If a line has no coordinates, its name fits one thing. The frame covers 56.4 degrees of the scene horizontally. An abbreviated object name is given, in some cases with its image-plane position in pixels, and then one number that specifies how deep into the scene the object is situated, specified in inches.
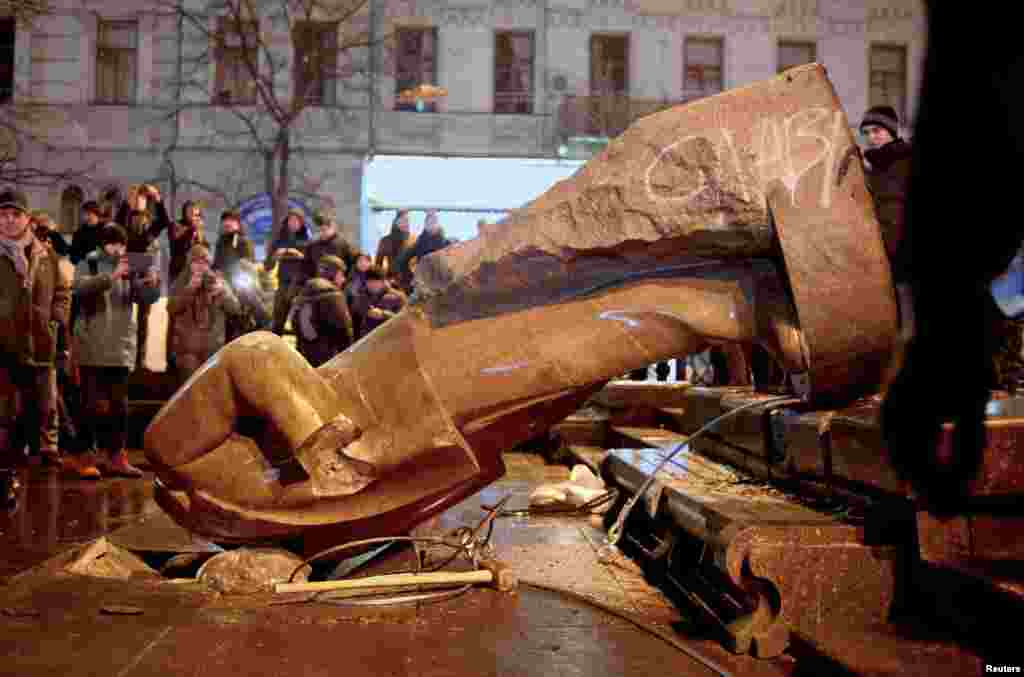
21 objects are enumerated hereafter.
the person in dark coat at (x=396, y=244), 474.6
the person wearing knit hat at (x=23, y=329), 276.4
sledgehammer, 122.6
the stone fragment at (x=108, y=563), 138.0
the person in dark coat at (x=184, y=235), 425.4
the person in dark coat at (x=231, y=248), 436.1
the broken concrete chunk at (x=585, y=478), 219.8
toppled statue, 111.8
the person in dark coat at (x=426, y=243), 455.9
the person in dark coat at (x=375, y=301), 386.3
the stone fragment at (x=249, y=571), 126.5
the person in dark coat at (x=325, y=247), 409.1
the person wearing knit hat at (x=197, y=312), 343.6
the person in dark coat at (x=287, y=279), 419.8
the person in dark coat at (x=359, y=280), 399.5
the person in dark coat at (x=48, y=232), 340.5
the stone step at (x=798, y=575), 105.5
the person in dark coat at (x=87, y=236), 376.9
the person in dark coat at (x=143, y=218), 404.3
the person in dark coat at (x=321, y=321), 361.6
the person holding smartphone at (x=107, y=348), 304.3
